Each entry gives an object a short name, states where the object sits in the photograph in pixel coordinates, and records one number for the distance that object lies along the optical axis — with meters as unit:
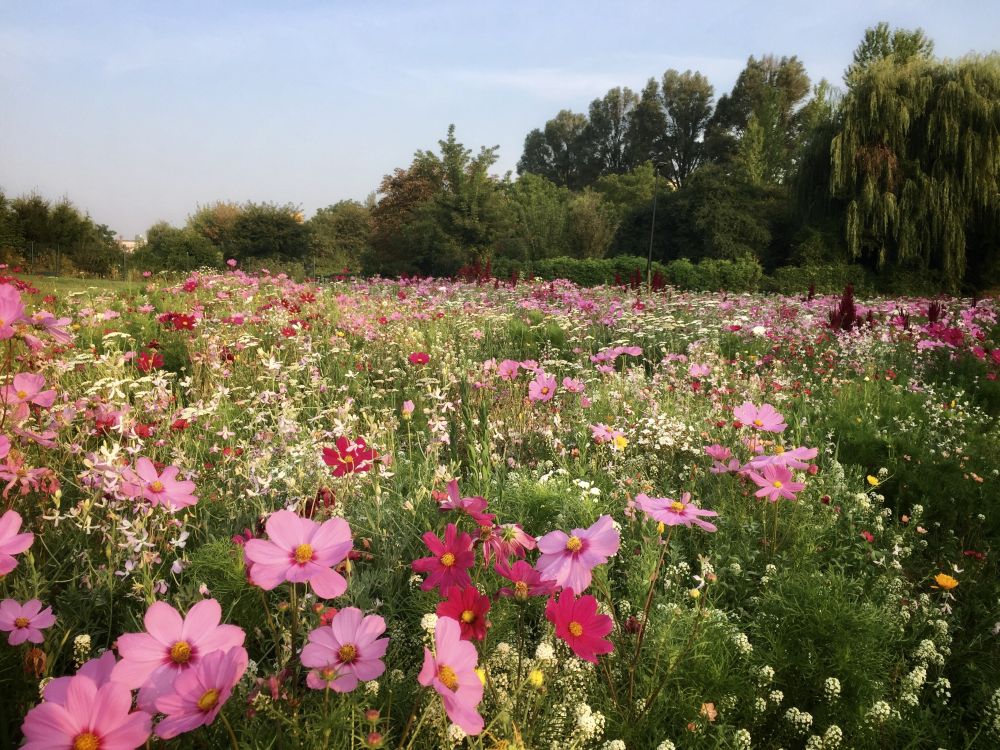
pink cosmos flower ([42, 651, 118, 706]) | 0.73
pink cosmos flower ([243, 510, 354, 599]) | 0.81
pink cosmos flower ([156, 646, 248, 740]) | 0.65
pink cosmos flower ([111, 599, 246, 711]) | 0.72
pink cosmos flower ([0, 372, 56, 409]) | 1.61
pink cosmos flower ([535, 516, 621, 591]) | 1.01
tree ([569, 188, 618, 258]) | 28.47
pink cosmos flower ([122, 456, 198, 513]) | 1.30
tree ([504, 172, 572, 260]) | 25.80
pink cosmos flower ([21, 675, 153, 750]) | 0.62
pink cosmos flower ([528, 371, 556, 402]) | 2.48
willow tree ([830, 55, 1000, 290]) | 16.09
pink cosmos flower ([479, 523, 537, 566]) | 1.05
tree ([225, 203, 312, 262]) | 30.53
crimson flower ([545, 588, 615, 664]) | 0.88
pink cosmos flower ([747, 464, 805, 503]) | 1.60
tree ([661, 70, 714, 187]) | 53.28
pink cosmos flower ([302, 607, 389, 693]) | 0.78
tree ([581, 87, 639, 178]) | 60.19
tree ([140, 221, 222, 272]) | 23.02
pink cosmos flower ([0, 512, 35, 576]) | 0.91
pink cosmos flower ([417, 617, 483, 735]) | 0.73
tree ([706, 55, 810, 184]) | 34.50
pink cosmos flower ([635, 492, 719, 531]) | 1.14
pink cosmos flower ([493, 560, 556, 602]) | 0.93
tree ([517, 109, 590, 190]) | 63.88
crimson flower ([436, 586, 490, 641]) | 0.88
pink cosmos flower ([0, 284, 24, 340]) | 1.26
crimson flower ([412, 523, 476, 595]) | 0.94
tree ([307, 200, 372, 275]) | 38.06
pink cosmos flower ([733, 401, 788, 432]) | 1.78
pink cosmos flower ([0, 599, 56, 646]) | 0.96
